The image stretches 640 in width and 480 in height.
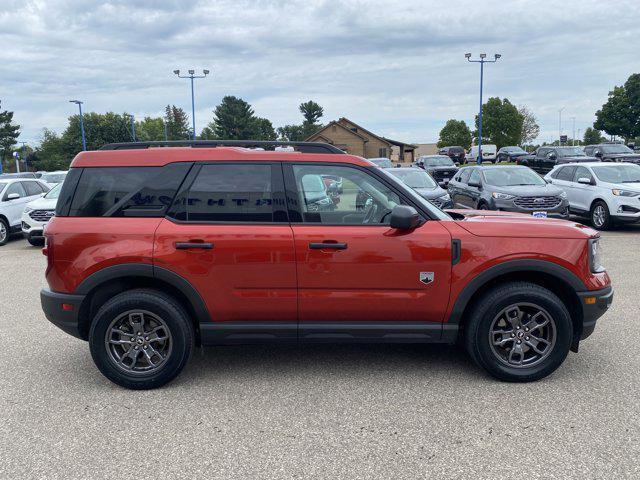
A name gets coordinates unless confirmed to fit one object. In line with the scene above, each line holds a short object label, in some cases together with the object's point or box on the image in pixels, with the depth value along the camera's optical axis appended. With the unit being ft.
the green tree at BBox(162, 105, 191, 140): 374.22
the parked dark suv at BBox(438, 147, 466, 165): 170.30
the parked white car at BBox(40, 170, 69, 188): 67.68
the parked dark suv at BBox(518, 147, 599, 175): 83.70
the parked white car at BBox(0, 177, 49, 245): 41.01
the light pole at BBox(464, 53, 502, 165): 125.49
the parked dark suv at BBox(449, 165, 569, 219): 36.68
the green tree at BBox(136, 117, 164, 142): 390.05
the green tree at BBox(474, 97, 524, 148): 216.33
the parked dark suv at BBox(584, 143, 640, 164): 81.41
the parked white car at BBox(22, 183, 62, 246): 38.65
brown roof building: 228.43
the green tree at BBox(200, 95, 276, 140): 289.74
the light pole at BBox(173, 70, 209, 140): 122.21
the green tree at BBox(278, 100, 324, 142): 370.94
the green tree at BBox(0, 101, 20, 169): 248.93
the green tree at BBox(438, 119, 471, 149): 270.26
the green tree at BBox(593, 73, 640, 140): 181.27
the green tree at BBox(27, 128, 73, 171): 287.11
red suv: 12.62
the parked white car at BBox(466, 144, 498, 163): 173.78
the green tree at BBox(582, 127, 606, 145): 316.40
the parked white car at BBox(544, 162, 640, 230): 37.22
